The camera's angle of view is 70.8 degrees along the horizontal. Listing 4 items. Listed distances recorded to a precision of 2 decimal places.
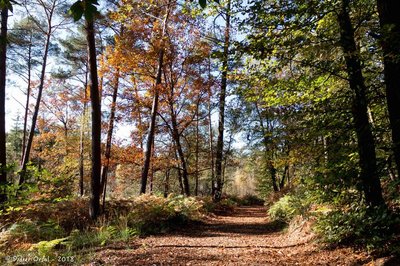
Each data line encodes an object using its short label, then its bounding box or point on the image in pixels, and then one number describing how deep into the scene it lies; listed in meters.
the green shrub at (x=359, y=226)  4.18
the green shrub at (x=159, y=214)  7.24
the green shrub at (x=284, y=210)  8.40
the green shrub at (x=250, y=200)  25.27
